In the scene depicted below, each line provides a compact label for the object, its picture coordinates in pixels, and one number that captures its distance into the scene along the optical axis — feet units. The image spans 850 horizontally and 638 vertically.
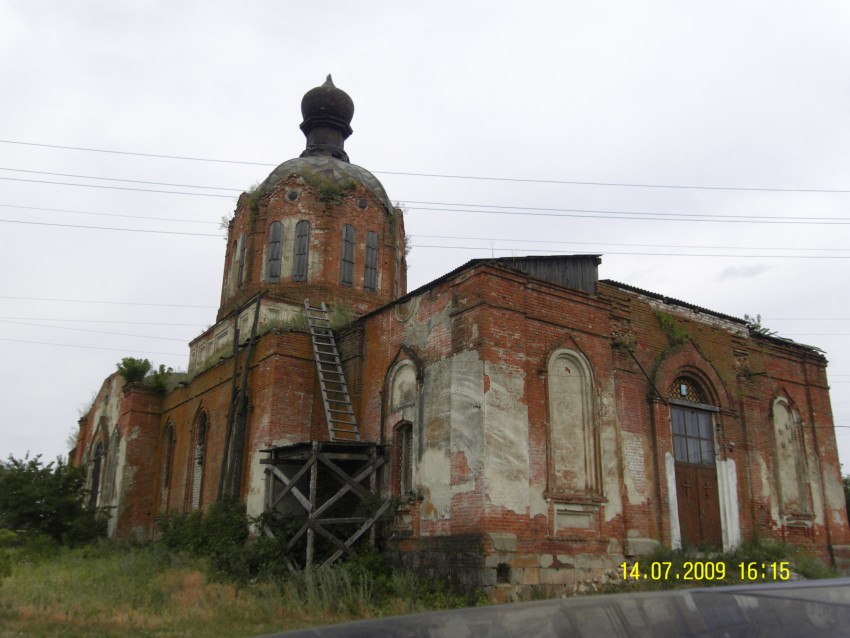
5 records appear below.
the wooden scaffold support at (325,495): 41.11
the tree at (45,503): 62.85
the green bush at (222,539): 41.11
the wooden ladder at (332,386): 47.88
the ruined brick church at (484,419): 39.11
